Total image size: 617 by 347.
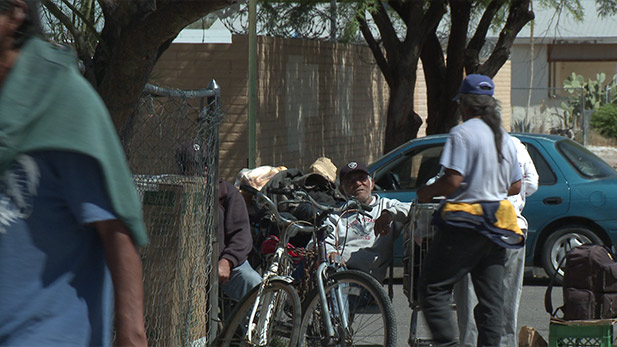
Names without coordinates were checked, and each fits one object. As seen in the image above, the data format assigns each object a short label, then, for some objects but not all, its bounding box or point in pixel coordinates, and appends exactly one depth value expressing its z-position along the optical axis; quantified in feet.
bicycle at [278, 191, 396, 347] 35.14
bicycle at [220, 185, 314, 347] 35.47
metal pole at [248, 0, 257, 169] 72.08
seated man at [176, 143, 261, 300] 39.52
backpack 38.19
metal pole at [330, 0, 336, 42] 95.34
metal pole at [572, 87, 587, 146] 158.17
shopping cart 38.45
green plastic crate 37.76
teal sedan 58.95
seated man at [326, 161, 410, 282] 41.78
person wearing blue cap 32.17
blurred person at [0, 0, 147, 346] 13.88
